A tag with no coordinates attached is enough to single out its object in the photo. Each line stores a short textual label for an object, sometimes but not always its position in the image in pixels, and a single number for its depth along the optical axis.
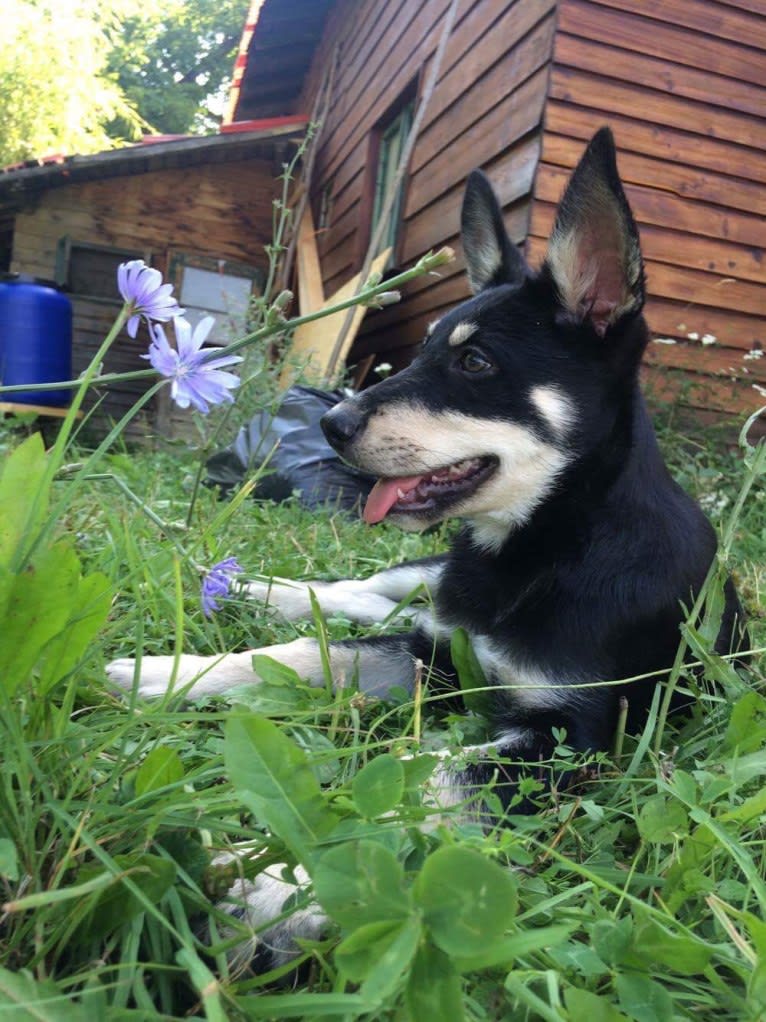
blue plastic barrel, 2.02
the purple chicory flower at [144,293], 0.27
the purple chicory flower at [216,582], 0.33
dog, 0.42
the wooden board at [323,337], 1.56
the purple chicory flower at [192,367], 0.28
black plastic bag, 1.00
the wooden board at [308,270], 2.16
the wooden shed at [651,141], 1.08
